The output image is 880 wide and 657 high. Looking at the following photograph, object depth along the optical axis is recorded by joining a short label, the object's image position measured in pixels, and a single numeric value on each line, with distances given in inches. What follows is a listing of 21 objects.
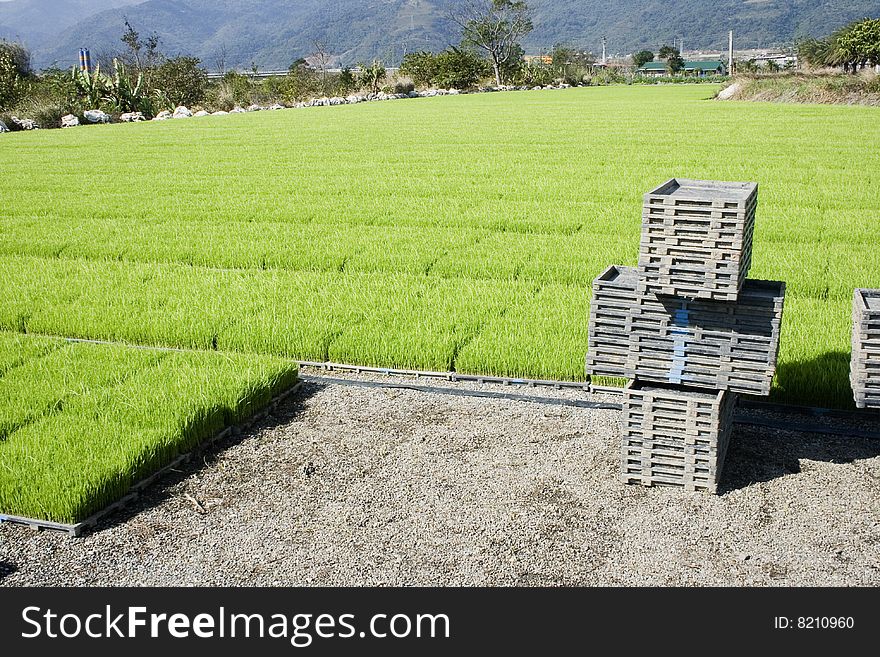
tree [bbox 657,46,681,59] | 4430.1
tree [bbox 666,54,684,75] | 4210.1
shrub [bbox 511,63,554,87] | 2888.8
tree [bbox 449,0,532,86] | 3120.3
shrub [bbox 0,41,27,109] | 1391.5
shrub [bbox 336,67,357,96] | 2312.7
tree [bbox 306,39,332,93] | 3410.4
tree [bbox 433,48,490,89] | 2506.2
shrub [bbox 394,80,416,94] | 2335.1
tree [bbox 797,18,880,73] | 2166.6
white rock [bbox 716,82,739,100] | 1788.9
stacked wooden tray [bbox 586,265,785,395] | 185.9
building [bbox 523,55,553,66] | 3750.0
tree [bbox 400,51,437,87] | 2532.0
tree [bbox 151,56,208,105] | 1813.5
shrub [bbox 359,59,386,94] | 2333.9
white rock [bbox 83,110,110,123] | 1401.3
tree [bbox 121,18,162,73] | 2122.3
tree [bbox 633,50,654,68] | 5233.8
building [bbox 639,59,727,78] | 4188.0
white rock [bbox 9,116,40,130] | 1263.3
